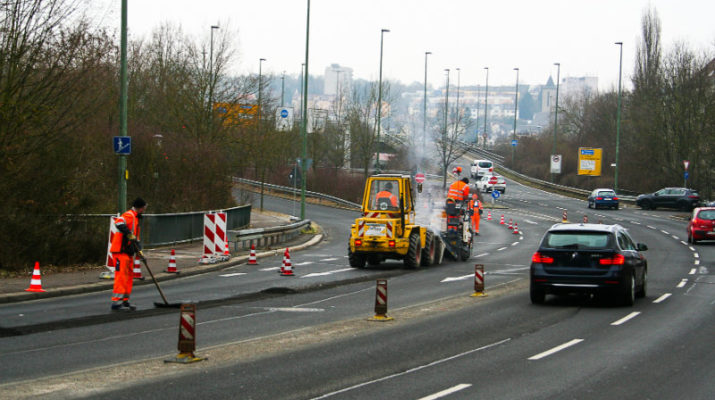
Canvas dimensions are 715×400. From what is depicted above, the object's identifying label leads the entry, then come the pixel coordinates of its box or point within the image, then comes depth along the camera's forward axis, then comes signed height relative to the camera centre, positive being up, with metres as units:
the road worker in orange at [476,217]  43.29 -2.88
